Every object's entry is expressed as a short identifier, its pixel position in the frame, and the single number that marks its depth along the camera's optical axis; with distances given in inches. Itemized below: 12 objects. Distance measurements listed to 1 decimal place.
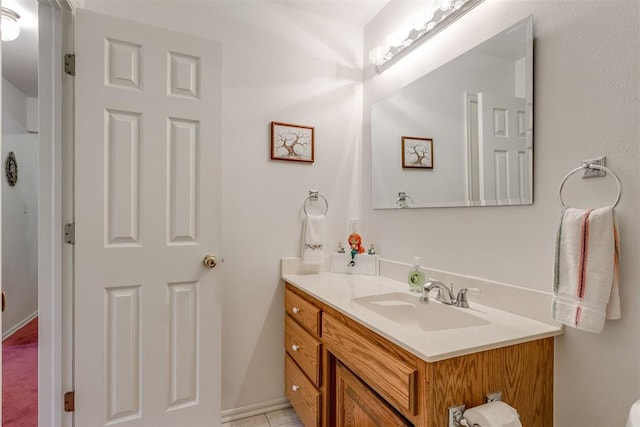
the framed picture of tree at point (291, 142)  80.6
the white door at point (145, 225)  58.2
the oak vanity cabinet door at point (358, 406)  44.4
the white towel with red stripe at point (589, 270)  38.0
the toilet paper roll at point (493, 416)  36.6
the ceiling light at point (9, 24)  77.0
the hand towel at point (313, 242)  80.4
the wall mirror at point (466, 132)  50.3
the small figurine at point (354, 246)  83.0
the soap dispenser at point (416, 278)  64.9
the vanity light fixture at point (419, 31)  60.8
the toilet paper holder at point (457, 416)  38.5
